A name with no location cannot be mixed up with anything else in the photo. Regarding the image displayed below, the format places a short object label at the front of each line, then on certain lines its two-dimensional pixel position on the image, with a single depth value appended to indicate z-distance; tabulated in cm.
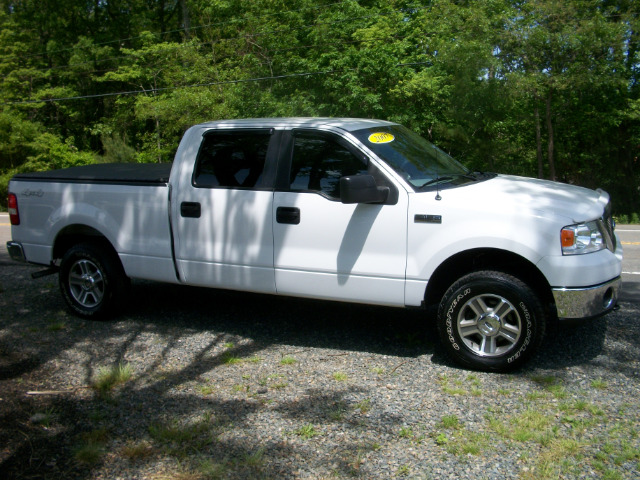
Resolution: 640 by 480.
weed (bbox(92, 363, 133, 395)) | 462
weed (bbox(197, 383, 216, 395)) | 450
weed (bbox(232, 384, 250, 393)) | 452
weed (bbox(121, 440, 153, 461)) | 359
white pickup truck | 455
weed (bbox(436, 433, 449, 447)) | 366
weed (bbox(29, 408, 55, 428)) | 404
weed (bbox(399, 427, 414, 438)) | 376
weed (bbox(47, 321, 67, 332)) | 609
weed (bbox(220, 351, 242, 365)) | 510
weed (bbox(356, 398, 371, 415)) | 412
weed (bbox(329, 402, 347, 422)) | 402
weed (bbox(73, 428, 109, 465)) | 356
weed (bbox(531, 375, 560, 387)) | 448
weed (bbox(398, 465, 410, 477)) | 335
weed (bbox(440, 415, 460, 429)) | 387
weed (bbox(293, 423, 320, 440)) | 379
